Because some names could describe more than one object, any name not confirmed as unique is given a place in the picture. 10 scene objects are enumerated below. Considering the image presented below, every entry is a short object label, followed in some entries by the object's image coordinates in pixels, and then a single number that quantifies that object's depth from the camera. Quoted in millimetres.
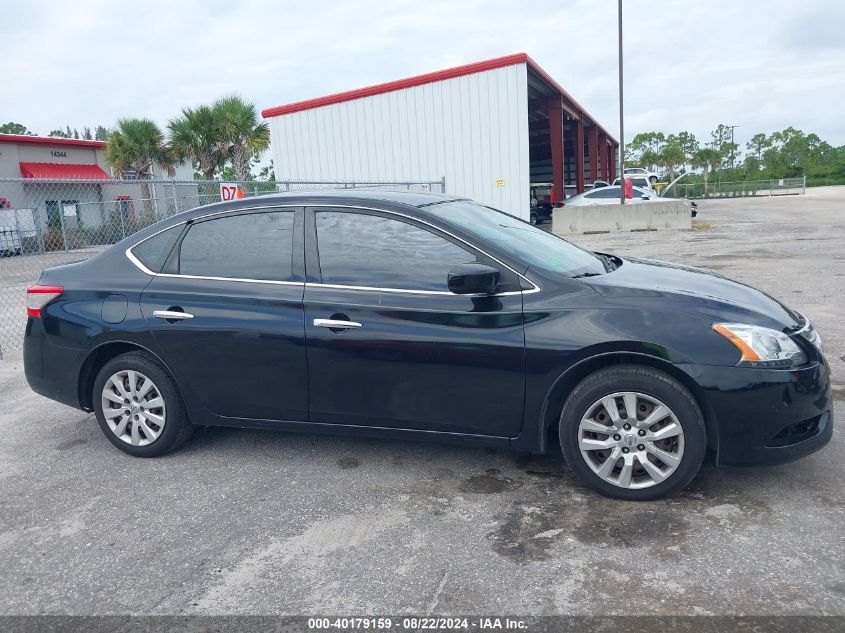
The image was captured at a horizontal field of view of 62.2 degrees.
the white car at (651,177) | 34366
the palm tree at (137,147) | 30672
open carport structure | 21969
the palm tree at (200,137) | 29969
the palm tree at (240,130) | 29875
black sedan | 3357
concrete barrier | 21656
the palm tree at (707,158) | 87688
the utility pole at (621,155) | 23906
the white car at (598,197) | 25797
